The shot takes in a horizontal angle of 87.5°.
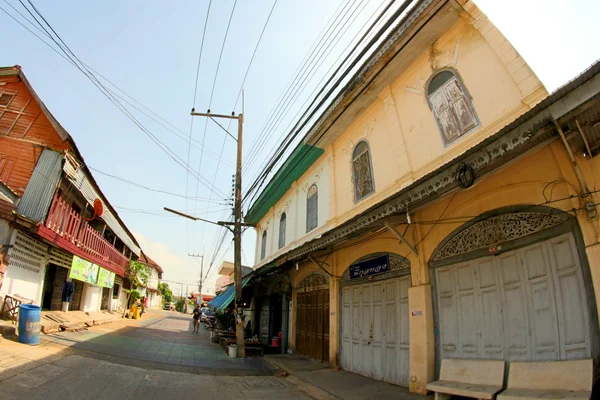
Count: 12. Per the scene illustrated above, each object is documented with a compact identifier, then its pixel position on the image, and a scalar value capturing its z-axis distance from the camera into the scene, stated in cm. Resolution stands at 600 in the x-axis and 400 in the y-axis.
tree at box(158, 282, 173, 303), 6088
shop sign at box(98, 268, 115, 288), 1767
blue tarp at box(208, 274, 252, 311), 1571
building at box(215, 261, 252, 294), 2711
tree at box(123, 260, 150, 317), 2509
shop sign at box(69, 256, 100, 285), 1378
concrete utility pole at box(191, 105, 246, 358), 1207
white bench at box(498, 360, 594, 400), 395
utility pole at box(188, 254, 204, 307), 4429
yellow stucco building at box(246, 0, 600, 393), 434
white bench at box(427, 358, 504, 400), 488
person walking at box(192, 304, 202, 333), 2130
